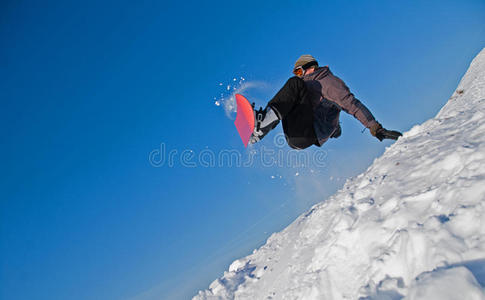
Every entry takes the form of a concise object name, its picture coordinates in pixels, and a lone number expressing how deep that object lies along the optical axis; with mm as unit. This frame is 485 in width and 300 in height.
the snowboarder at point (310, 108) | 3826
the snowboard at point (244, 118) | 3959
